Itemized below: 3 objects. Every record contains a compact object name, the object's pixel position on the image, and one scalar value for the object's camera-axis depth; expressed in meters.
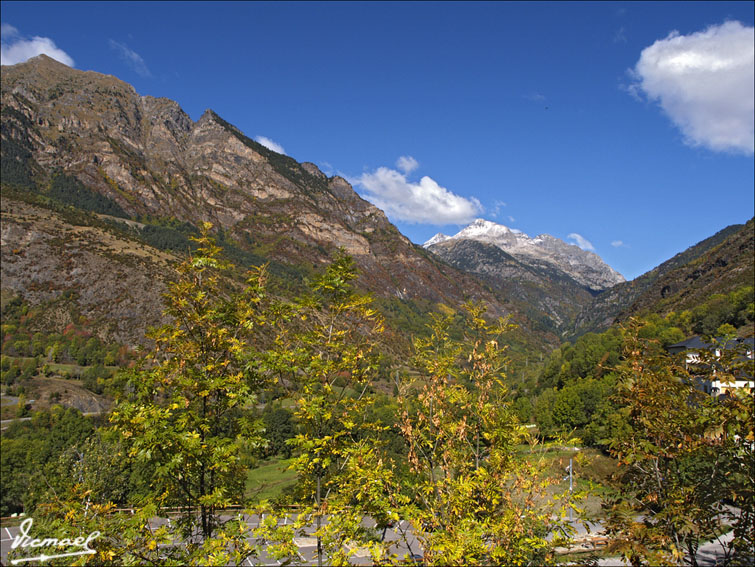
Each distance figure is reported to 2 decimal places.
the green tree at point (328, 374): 6.64
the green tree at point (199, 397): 5.98
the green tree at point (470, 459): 6.16
